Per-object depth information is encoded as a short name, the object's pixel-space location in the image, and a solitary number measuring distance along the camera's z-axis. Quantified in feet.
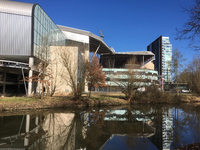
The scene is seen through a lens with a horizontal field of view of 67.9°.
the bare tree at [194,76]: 91.45
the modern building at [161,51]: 420.64
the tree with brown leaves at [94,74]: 71.51
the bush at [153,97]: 80.23
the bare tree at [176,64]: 98.38
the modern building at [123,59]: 191.40
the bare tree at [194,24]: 18.89
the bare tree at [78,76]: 67.82
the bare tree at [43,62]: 68.65
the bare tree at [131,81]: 75.82
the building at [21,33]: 84.94
